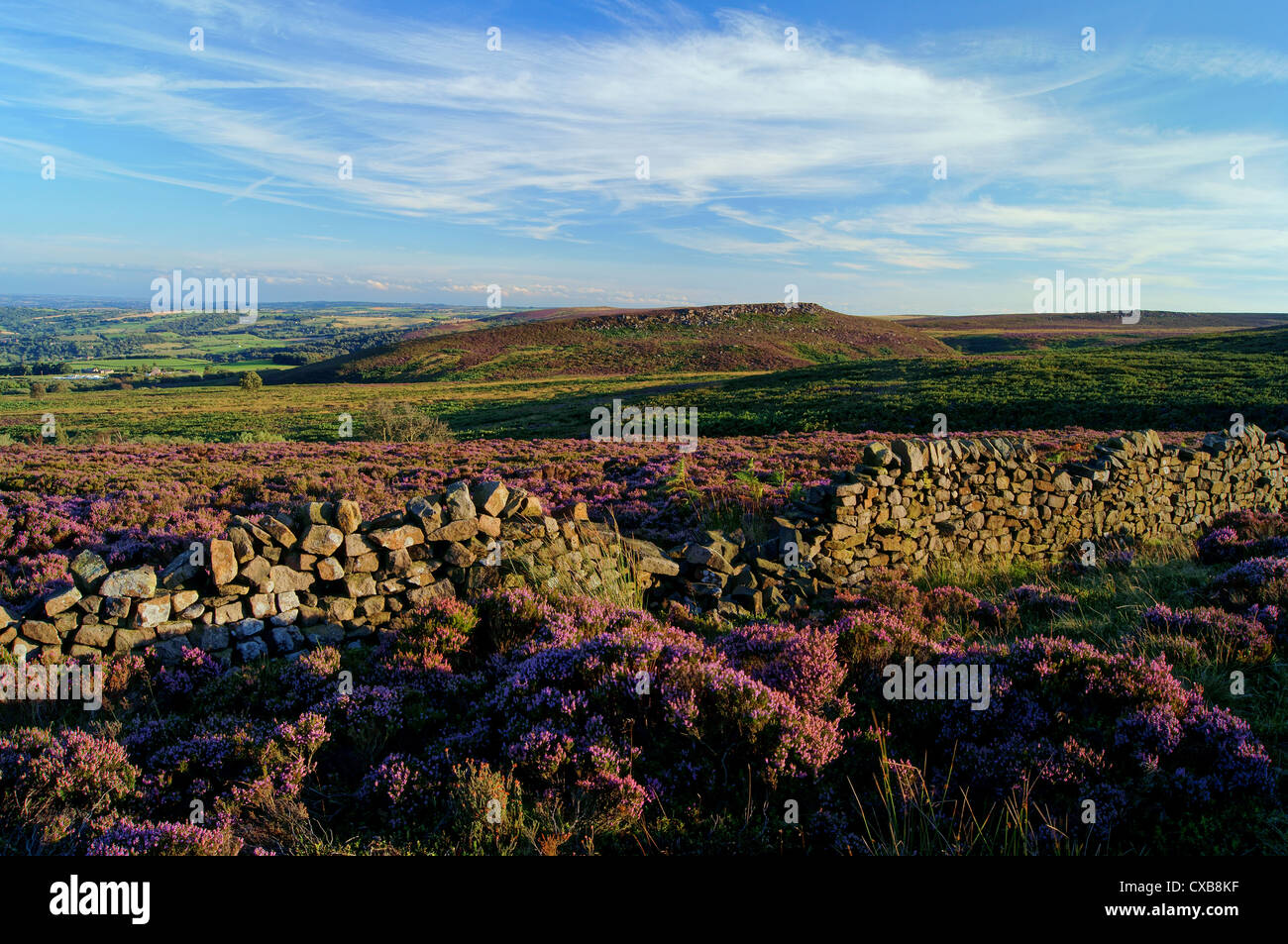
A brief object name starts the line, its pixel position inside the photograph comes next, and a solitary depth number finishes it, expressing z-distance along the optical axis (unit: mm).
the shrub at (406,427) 31359
